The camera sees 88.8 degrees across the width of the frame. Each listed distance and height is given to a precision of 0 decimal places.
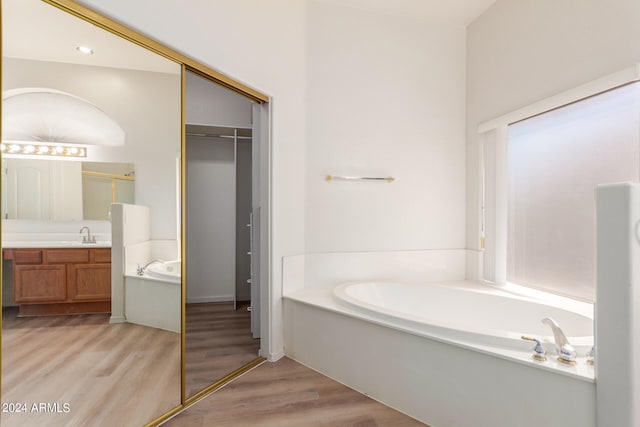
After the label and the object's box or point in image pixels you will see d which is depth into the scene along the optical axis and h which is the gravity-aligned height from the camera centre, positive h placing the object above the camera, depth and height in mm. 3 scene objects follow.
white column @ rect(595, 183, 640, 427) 1144 -345
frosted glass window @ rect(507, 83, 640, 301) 1915 +238
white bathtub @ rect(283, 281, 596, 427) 1355 -741
